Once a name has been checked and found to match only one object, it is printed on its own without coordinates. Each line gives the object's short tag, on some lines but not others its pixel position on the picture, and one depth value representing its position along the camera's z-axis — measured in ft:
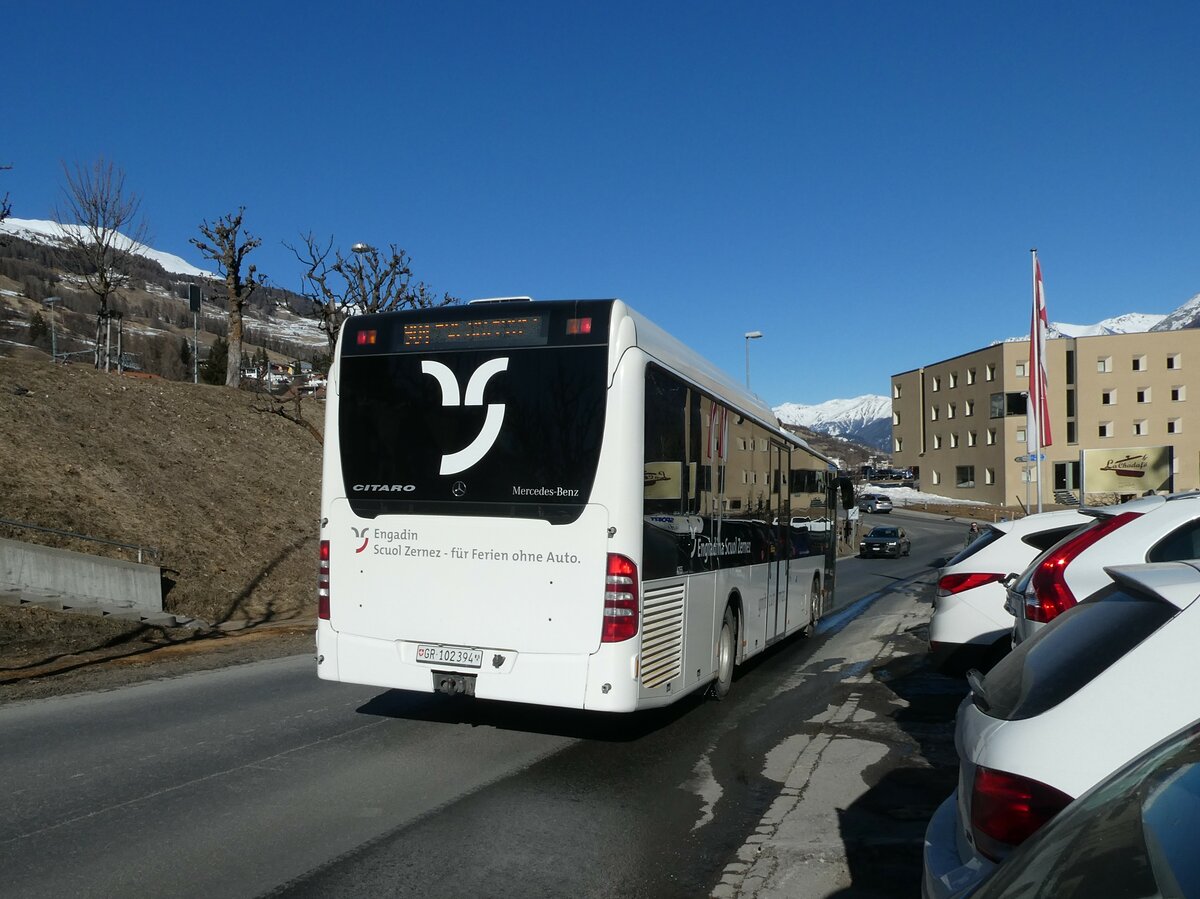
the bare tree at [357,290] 102.66
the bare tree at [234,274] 117.50
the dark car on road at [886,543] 149.48
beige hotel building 288.71
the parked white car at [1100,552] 19.61
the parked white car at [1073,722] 9.08
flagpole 71.10
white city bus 23.56
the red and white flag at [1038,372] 71.10
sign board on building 149.28
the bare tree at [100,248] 108.78
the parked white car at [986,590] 31.32
